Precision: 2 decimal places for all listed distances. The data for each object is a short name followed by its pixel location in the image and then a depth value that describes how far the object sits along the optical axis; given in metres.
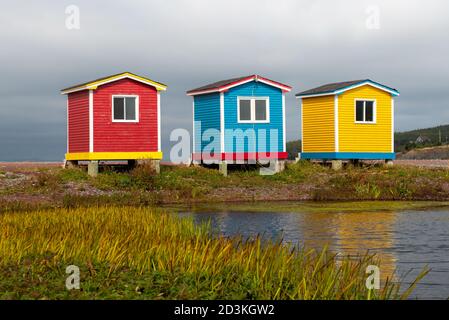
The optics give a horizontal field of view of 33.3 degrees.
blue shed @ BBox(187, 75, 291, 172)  35.56
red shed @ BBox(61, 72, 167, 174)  32.78
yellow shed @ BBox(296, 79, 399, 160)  38.75
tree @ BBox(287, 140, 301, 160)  72.53
